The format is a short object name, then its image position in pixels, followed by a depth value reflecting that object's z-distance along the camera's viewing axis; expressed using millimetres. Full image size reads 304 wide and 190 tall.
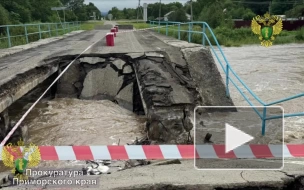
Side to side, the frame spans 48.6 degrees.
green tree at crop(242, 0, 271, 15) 80688
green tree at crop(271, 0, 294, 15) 73438
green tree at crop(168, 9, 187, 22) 71350
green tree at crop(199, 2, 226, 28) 47278
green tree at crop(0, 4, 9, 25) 30297
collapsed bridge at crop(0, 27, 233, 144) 6406
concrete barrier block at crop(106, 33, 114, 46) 12805
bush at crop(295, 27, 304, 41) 36000
